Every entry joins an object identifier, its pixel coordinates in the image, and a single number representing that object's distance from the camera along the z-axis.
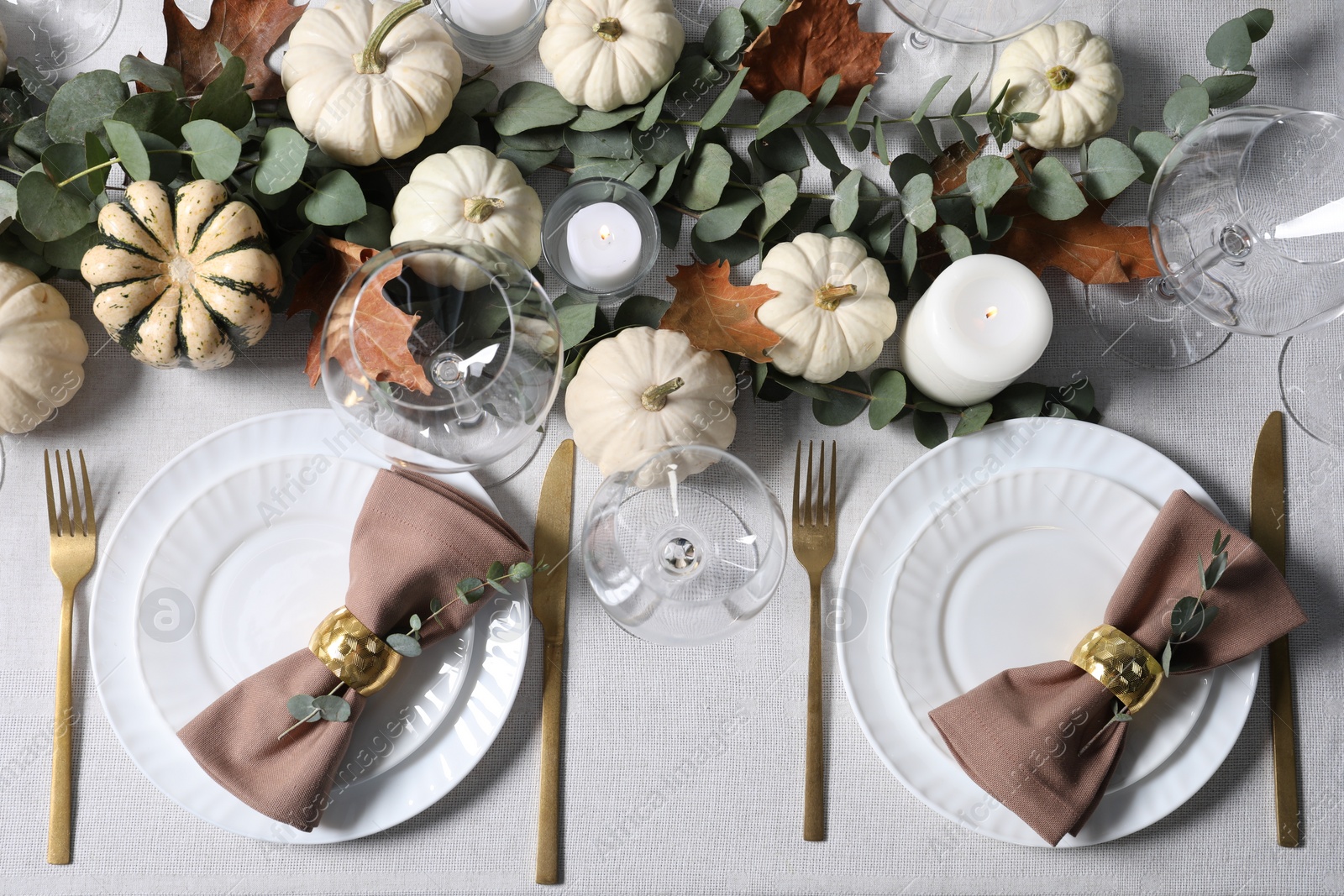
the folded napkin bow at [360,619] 0.97
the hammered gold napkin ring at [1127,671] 1.00
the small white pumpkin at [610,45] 1.01
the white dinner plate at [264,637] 1.02
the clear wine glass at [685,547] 0.96
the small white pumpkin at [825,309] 0.99
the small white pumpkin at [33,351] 0.97
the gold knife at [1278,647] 1.08
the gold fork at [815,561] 1.05
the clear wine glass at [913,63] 1.13
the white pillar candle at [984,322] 0.98
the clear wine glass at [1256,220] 0.95
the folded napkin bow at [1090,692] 0.99
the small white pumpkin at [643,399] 0.97
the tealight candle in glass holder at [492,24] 1.07
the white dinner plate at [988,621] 1.04
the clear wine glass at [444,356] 0.84
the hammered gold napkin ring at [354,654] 0.98
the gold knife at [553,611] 1.04
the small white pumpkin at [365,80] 0.98
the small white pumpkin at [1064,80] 1.07
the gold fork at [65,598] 1.04
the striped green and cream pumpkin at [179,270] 0.95
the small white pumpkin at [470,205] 0.96
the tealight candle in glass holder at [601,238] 1.02
